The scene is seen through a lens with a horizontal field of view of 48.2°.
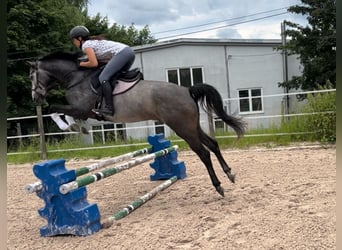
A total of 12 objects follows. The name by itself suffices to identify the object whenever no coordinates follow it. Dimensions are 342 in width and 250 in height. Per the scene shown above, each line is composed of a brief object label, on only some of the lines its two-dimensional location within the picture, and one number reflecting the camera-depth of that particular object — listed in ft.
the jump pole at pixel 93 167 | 10.12
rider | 13.00
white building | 56.49
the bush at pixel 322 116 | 24.67
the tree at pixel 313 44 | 46.98
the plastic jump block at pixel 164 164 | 17.76
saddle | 13.21
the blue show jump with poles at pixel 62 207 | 10.46
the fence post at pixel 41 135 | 27.81
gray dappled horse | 13.12
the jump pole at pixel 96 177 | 10.27
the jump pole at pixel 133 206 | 11.06
